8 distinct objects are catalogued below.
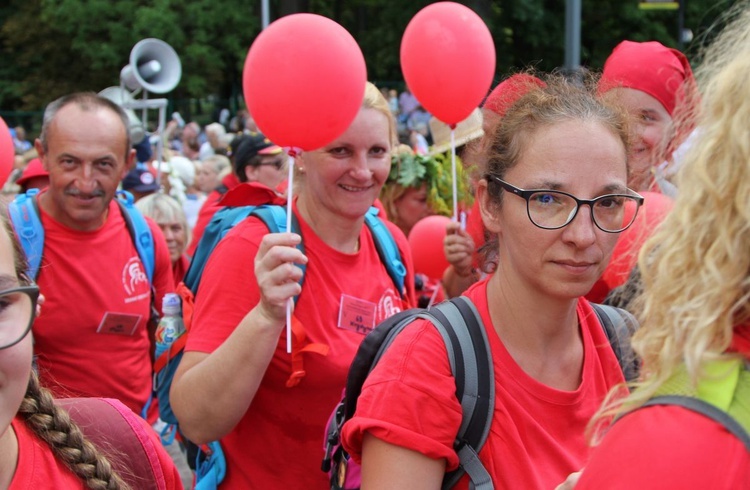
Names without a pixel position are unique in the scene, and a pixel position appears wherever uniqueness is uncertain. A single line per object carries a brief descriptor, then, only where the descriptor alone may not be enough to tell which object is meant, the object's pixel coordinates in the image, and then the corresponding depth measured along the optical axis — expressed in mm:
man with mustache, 3967
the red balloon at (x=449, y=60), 3615
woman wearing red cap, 3408
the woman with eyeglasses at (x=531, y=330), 1829
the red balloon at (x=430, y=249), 4562
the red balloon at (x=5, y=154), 3367
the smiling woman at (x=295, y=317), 2537
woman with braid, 1497
